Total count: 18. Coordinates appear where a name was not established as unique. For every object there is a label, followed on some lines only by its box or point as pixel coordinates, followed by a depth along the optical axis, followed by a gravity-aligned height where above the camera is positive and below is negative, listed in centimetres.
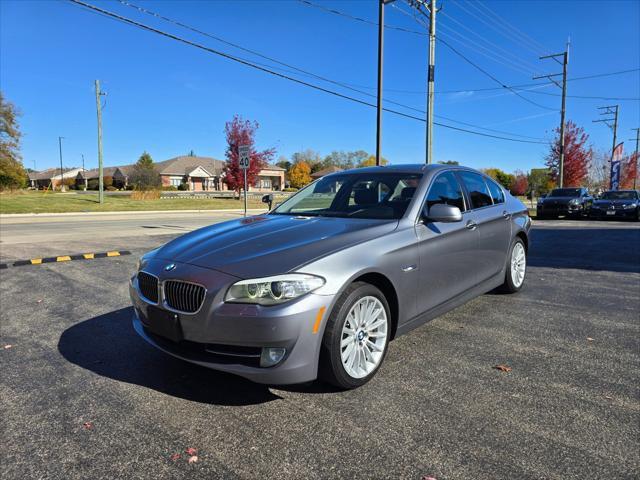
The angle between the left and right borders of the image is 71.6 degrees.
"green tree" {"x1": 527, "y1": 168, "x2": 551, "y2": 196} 6388 +258
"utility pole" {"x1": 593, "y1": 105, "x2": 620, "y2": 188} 4988 +870
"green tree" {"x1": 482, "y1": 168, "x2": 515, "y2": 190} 7800 +373
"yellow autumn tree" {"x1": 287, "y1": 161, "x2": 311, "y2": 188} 9119 +430
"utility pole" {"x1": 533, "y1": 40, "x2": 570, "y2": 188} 3068 +718
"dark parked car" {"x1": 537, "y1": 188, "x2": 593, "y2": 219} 2134 -35
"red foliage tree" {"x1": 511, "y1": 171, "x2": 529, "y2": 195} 7444 +197
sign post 1409 +121
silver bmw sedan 267 -57
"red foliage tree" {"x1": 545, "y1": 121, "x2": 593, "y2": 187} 4475 +394
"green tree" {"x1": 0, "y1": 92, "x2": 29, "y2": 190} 3981 +385
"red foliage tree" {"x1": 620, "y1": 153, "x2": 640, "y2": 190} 6141 +383
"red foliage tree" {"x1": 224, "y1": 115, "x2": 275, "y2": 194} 4009 +335
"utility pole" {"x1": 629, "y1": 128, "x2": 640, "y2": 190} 6009 +354
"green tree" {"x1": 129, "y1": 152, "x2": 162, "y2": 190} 5952 +239
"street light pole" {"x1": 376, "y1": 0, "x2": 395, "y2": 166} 1505 +439
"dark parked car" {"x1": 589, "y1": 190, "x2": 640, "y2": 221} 2020 -44
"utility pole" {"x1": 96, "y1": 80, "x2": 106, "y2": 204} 2903 +448
